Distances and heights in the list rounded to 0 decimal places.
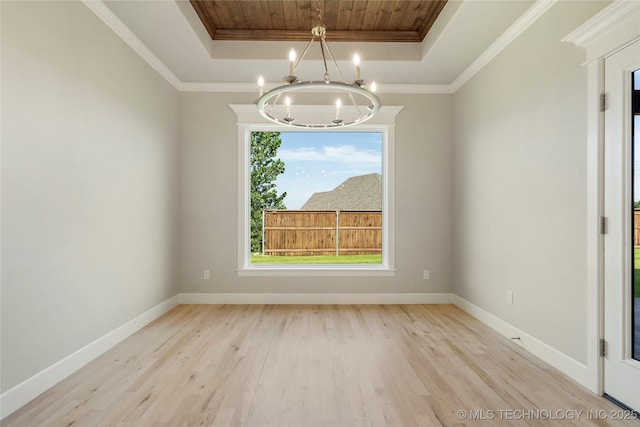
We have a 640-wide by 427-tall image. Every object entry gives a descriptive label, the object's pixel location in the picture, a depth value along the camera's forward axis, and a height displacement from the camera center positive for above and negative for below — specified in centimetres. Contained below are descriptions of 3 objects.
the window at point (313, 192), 413 +28
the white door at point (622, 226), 190 -6
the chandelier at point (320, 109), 409 +133
